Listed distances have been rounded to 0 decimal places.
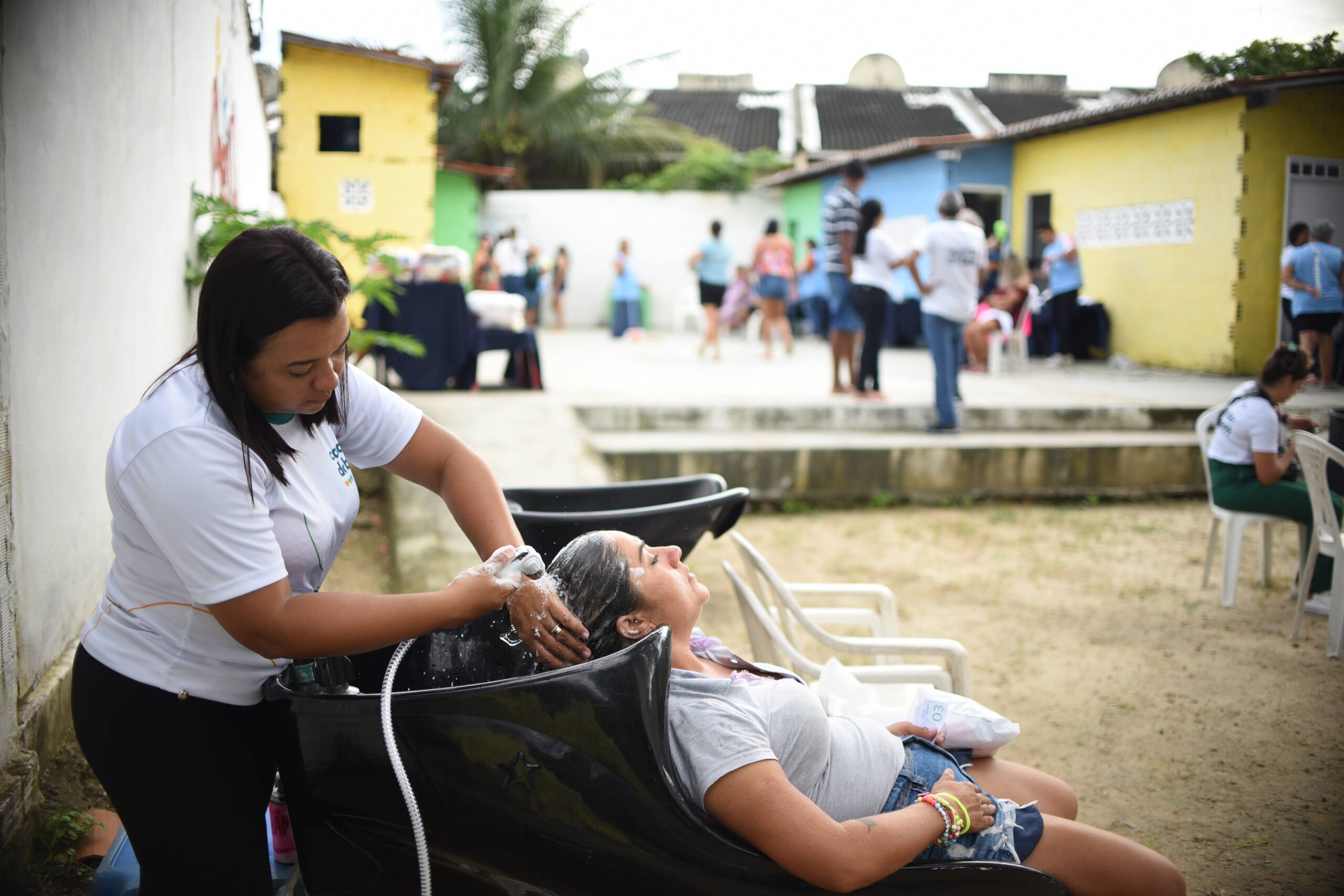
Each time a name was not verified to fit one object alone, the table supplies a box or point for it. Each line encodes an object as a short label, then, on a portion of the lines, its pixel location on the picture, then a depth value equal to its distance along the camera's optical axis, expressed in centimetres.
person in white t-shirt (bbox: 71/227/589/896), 151
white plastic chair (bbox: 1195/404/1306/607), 477
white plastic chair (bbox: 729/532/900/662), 324
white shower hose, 154
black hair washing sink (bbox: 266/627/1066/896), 155
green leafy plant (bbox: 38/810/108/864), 238
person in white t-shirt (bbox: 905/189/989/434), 759
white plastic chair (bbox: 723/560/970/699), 284
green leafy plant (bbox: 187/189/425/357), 523
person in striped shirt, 879
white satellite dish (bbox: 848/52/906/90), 2661
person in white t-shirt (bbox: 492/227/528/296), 1708
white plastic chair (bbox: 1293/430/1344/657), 422
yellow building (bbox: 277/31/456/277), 1202
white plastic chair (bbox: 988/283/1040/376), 1209
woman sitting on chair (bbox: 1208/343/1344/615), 458
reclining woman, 160
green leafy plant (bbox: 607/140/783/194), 2056
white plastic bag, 215
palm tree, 2148
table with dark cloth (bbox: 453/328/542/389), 897
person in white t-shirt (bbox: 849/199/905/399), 846
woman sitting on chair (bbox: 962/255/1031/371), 1184
